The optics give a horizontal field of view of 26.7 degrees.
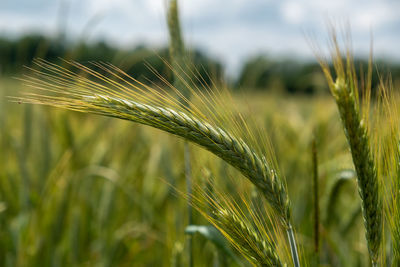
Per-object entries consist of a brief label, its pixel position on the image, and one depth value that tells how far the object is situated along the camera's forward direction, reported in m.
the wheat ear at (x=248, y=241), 0.40
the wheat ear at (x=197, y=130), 0.40
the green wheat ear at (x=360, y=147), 0.40
